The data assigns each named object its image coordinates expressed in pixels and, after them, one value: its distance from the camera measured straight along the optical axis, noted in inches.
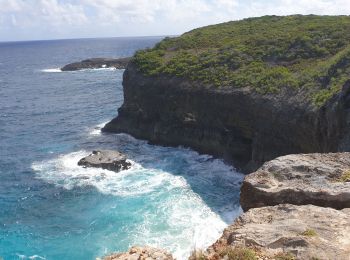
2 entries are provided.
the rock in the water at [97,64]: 5457.7
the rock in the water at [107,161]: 1790.1
